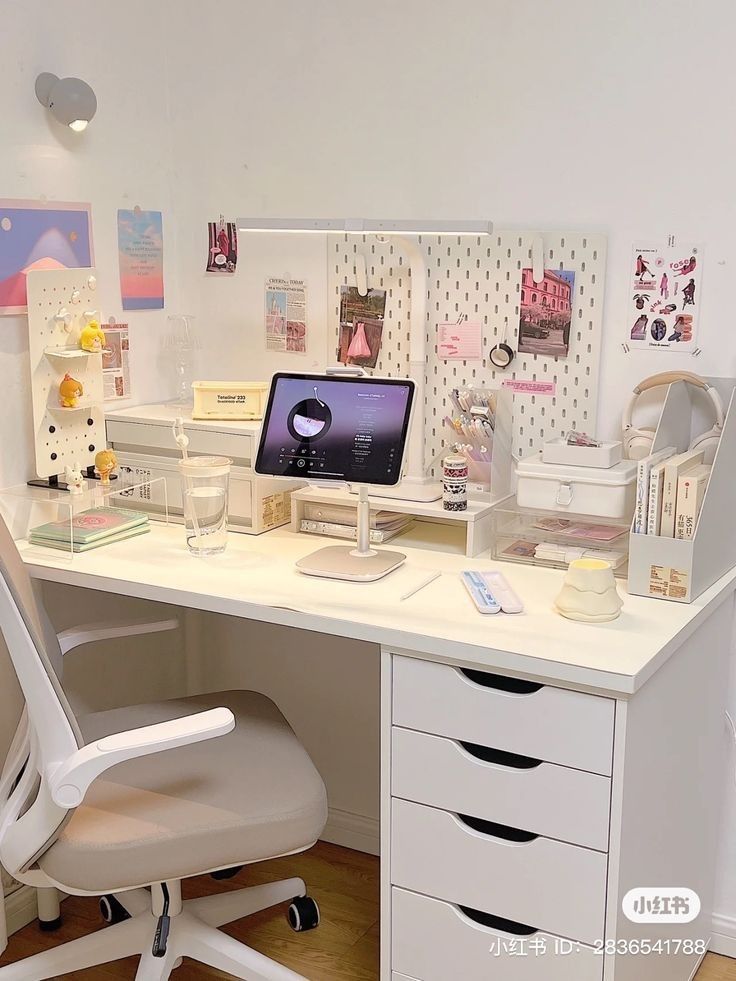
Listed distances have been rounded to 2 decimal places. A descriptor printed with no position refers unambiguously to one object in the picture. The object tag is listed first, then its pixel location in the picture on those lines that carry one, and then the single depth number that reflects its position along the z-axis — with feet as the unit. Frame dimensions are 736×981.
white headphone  6.89
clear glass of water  7.06
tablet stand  6.61
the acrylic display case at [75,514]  7.14
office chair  5.47
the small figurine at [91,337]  7.57
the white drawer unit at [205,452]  7.59
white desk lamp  6.82
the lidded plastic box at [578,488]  6.82
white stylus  6.32
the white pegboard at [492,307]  7.38
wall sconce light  7.41
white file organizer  6.13
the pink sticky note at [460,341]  7.80
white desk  5.40
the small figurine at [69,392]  7.55
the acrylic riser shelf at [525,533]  6.88
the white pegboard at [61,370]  7.37
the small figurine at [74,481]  7.43
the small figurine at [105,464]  7.69
